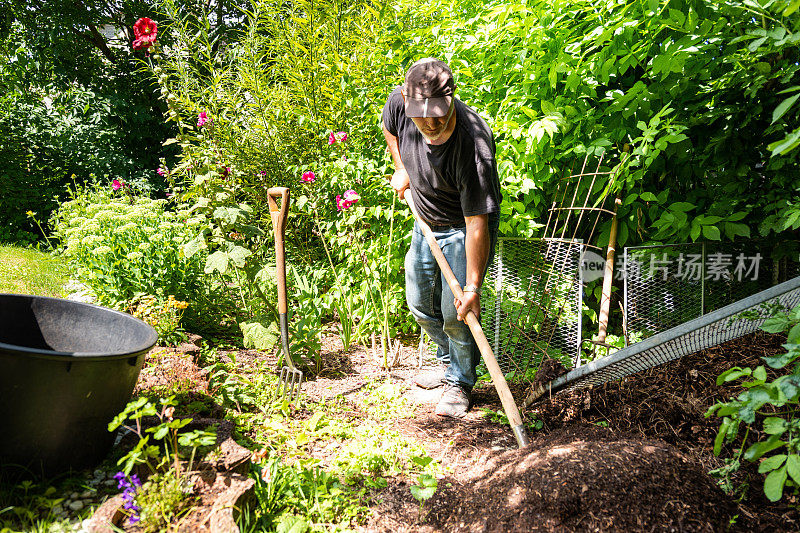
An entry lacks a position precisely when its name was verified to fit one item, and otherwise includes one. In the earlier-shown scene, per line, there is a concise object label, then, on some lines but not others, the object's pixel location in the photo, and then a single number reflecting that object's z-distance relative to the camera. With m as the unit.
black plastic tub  1.53
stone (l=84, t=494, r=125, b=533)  1.40
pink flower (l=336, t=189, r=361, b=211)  3.11
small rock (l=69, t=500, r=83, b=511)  1.56
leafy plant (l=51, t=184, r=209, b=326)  3.07
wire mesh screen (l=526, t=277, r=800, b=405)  1.70
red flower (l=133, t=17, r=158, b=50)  3.19
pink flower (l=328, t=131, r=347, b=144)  3.38
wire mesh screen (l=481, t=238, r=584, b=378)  2.84
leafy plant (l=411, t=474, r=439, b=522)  1.66
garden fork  2.61
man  2.10
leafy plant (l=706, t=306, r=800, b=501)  1.16
